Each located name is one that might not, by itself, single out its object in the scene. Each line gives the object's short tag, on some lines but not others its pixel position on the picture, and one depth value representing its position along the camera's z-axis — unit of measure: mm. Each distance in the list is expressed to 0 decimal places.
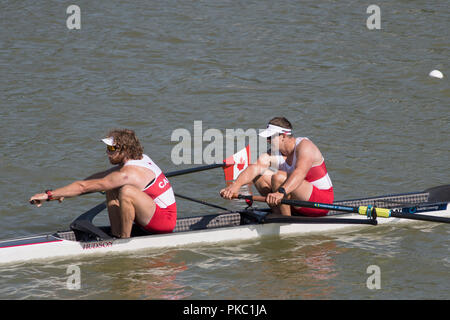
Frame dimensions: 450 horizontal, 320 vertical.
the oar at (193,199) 20150
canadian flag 20750
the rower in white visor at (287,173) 18109
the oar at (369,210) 17266
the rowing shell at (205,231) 17141
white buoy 33125
